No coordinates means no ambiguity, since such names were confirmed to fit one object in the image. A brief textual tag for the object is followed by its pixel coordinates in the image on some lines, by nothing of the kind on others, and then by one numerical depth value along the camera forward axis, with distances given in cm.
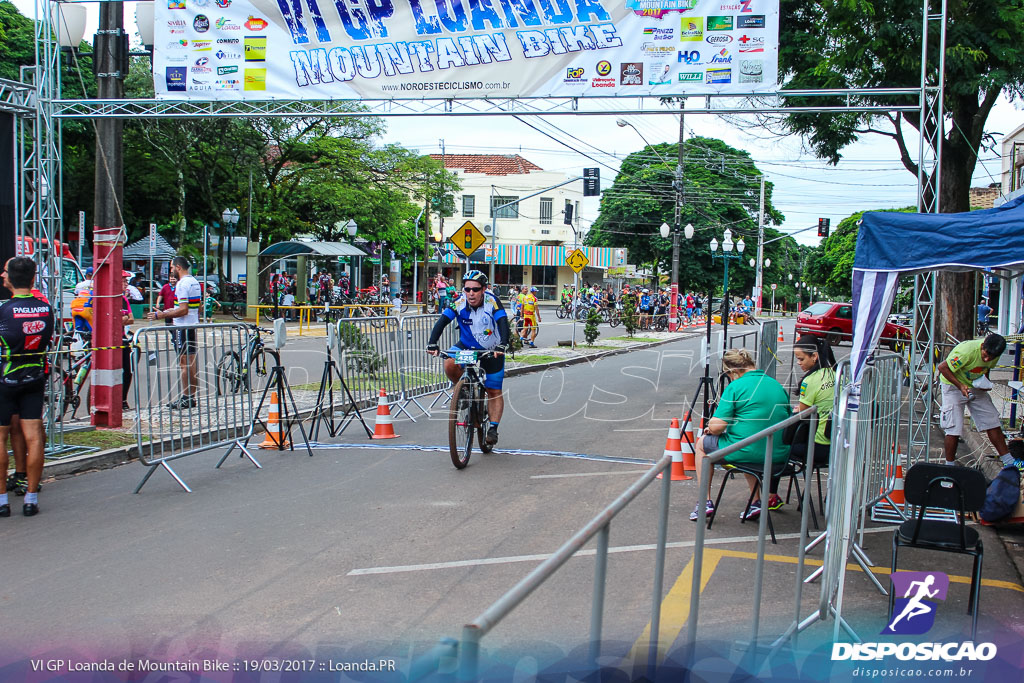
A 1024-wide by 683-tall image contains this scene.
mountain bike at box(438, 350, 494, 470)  863
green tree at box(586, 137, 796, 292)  6003
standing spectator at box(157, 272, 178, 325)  1262
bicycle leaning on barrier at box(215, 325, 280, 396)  869
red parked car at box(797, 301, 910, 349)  3100
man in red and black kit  671
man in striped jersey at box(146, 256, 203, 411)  813
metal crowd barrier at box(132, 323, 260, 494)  781
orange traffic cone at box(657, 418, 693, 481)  852
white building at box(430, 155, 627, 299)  6588
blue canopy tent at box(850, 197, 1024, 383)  598
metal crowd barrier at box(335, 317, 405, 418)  1135
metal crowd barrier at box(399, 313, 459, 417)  1243
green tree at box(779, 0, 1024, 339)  1500
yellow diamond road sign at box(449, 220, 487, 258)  1734
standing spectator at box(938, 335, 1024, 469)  893
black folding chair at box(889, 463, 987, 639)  494
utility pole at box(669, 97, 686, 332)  3497
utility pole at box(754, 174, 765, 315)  4484
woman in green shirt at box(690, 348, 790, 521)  657
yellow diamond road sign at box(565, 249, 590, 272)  2870
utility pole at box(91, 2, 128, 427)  982
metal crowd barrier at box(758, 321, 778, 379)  1585
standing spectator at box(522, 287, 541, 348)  2538
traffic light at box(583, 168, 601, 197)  2925
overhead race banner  1104
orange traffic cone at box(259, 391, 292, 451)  965
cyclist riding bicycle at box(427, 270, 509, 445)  937
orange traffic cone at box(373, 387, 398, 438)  1045
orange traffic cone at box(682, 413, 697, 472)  916
